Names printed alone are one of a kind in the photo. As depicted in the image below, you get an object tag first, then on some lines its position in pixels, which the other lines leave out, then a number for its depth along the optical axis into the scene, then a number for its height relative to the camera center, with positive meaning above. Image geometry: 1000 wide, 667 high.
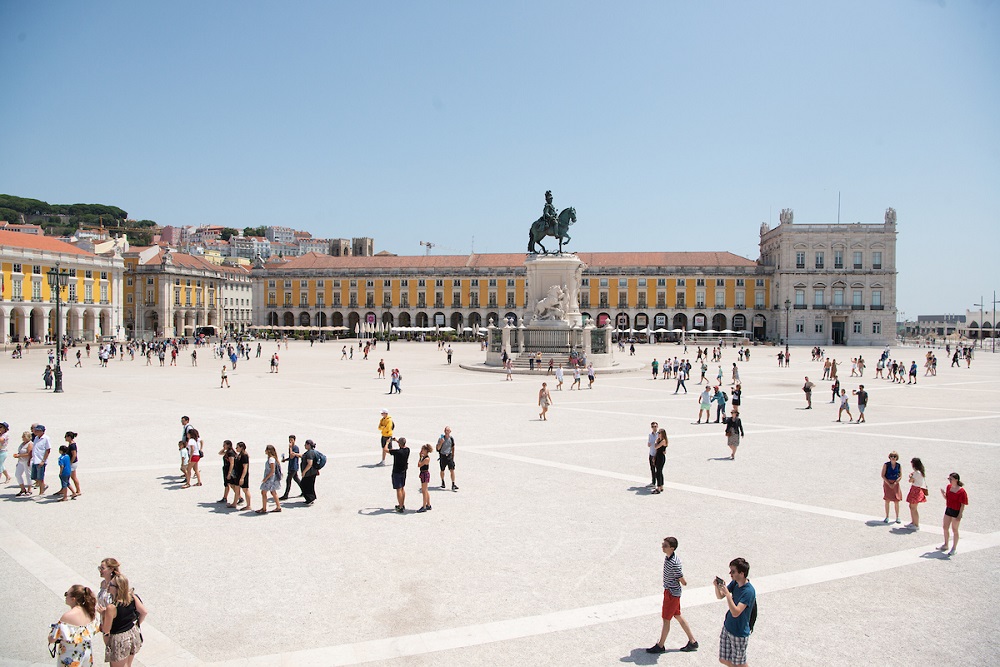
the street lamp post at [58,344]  25.22 -1.02
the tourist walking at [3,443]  11.36 -1.93
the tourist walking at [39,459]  10.90 -2.07
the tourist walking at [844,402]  19.34 -1.97
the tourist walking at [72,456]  10.55 -1.97
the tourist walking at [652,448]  11.59 -1.93
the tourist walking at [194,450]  11.33 -2.00
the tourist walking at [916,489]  9.41 -2.04
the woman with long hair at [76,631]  4.87 -2.06
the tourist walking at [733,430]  13.82 -1.95
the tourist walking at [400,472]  10.12 -2.04
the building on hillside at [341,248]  123.06 +12.18
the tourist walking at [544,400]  19.09 -1.97
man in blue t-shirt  5.45 -2.13
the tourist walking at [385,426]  13.28 -1.87
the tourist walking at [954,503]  8.48 -2.00
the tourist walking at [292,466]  10.76 -2.11
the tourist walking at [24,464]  10.93 -2.17
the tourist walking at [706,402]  19.06 -1.98
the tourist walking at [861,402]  19.03 -1.92
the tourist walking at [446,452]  11.41 -1.99
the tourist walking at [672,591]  6.28 -2.25
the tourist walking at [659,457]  11.54 -2.05
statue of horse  42.31 +5.41
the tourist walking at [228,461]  10.29 -1.96
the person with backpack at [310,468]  10.45 -2.06
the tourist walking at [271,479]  10.02 -2.14
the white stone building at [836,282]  81.56 +4.90
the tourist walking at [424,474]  10.31 -2.13
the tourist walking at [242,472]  10.16 -2.08
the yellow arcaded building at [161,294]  90.88 +3.15
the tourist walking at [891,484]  9.73 -2.04
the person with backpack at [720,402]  19.02 -1.97
